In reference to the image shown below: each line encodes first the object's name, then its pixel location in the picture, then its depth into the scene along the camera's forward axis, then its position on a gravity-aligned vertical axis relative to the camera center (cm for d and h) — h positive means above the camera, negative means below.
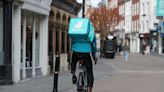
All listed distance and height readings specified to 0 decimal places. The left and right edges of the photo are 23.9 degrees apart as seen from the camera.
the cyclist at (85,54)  971 -29
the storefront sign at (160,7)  5277 +486
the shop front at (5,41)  1280 +6
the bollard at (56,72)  1007 -77
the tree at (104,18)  6219 +402
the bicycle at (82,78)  982 -90
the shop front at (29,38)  1375 +17
